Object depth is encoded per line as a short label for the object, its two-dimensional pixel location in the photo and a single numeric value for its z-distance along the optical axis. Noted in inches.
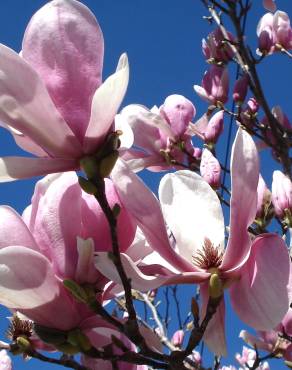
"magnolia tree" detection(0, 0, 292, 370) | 32.0
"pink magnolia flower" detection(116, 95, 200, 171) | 81.3
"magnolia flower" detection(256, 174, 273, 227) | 64.1
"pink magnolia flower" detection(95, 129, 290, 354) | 33.9
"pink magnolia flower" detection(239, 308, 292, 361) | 64.6
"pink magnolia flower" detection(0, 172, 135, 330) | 33.7
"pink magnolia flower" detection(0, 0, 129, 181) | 31.0
